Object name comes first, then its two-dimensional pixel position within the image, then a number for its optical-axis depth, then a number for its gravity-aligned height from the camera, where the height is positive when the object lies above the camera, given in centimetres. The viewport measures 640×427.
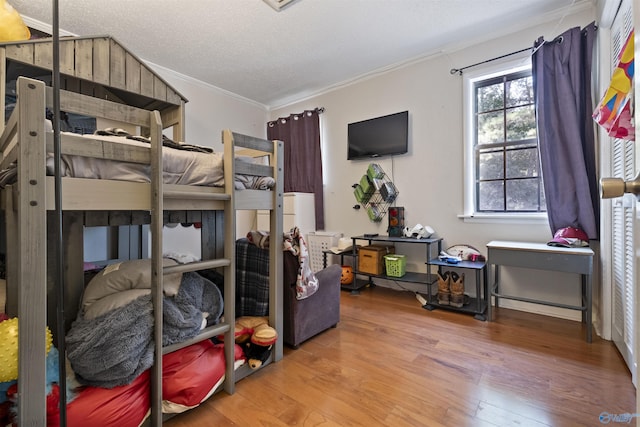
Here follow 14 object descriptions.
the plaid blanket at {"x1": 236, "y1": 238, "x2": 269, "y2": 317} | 182 -43
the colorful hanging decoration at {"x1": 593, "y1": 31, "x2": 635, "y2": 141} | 119 +50
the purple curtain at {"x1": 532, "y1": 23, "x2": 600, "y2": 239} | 215 +63
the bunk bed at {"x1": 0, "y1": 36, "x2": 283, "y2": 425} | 92 +5
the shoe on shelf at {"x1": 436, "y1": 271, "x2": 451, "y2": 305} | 259 -70
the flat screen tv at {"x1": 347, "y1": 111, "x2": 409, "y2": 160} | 314 +89
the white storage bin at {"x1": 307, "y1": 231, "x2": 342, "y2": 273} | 350 -37
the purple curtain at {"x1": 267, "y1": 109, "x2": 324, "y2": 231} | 379 +82
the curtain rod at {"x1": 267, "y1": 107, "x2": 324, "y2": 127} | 382 +140
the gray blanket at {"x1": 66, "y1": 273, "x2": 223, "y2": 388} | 107 -50
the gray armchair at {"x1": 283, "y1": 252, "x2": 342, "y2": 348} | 185 -64
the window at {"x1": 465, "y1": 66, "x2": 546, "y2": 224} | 258 +62
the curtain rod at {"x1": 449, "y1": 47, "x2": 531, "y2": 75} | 252 +142
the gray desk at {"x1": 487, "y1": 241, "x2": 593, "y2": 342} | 197 -35
